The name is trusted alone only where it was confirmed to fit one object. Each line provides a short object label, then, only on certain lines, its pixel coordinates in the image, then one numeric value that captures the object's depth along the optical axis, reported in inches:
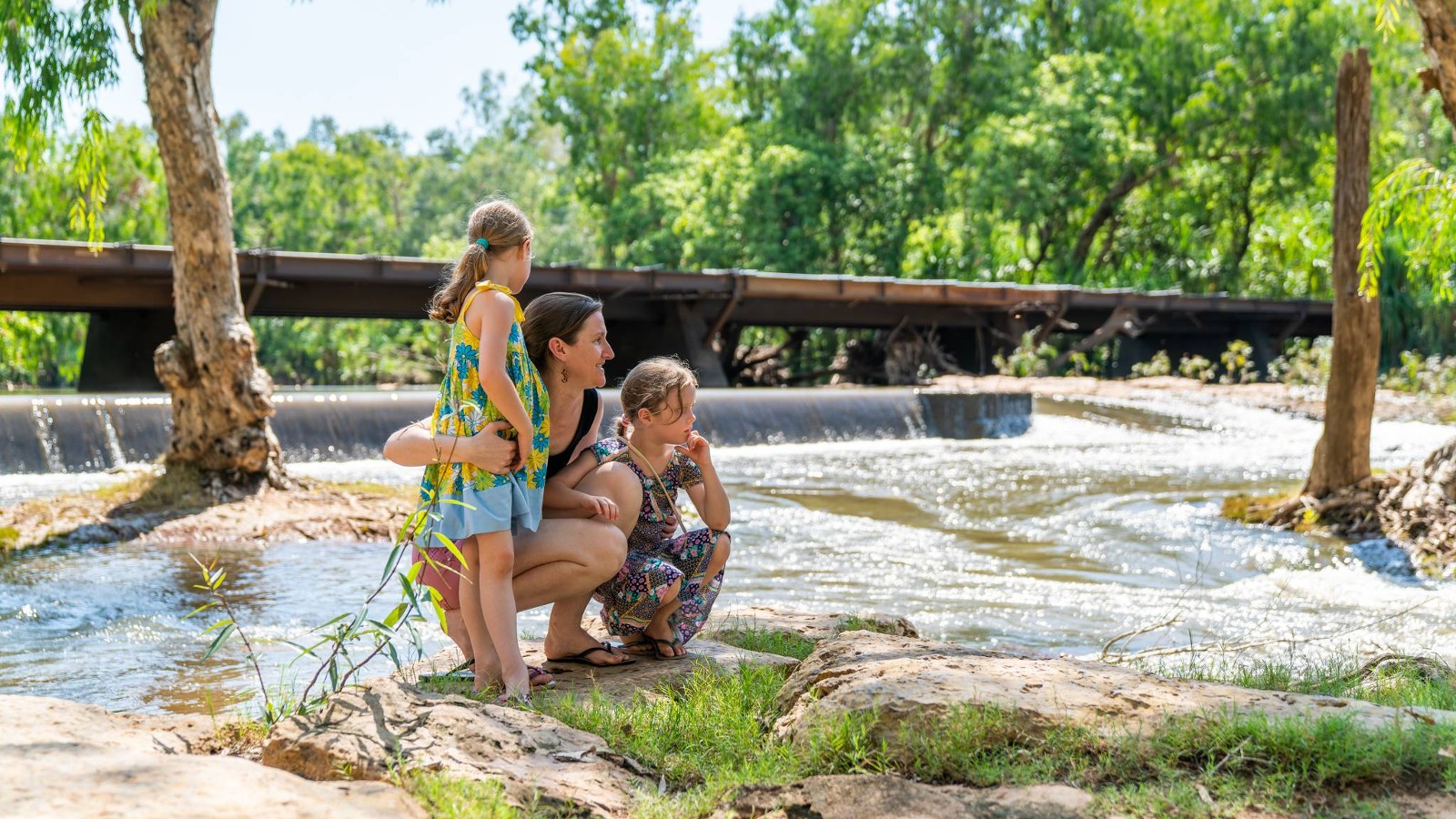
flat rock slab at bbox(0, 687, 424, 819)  88.8
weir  480.1
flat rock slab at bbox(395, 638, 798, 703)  154.6
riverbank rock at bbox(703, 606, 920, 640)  197.6
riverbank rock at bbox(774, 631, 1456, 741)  119.4
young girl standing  145.2
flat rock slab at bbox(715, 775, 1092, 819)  101.7
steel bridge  632.4
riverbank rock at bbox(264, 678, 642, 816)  109.3
